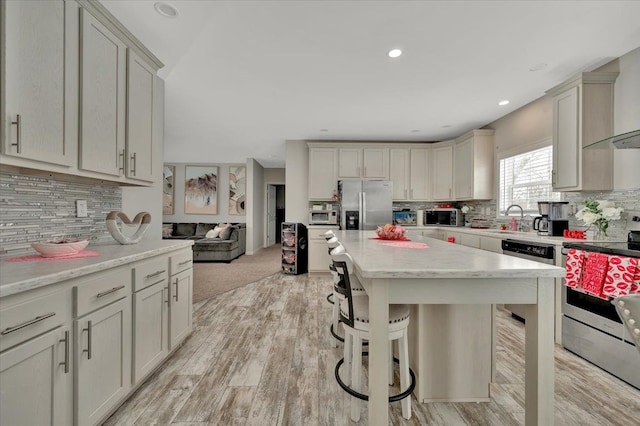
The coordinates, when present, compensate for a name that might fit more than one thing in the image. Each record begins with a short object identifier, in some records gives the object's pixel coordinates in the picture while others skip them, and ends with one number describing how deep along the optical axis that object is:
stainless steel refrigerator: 4.86
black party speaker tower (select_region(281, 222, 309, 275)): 5.00
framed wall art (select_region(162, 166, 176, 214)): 7.73
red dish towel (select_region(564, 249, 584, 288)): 2.16
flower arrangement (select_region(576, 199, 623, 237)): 2.32
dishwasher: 2.51
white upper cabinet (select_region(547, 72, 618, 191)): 2.62
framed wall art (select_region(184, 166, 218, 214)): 7.85
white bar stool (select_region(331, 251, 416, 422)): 1.42
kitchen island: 1.16
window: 3.44
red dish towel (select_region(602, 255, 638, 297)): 1.82
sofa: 6.10
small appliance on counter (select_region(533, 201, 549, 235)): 2.97
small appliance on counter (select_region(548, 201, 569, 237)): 2.86
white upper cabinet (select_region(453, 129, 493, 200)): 4.43
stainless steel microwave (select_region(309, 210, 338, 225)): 5.17
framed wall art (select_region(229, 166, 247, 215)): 7.87
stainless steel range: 1.86
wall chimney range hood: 1.76
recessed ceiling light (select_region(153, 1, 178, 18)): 1.80
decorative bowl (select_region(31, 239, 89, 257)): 1.41
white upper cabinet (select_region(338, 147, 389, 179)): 5.21
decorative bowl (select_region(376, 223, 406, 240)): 2.39
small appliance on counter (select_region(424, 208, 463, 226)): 5.09
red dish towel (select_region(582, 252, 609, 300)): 1.96
